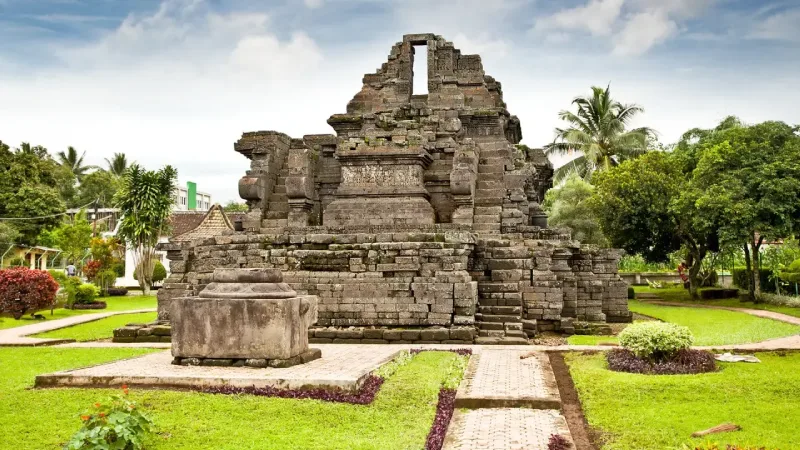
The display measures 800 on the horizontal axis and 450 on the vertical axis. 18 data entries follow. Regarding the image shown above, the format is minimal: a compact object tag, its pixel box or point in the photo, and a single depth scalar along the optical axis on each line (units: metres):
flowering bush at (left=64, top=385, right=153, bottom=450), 5.73
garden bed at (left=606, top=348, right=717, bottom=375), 9.91
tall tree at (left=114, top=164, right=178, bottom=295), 36.91
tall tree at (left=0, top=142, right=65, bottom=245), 45.06
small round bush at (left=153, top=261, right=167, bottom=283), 41.93
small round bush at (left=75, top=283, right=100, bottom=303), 28.25
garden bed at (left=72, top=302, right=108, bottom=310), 28.16
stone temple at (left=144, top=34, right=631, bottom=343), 14.22
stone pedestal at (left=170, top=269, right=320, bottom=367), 9.55
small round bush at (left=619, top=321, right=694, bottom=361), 10.27
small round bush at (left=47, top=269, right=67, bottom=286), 28.31
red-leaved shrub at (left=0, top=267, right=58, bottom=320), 22.39
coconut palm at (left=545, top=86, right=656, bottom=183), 45.94
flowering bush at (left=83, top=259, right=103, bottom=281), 36.31
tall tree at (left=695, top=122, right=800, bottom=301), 24.61
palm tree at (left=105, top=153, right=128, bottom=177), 74.88
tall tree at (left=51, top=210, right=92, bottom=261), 38.19
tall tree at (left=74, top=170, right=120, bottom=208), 66.06
